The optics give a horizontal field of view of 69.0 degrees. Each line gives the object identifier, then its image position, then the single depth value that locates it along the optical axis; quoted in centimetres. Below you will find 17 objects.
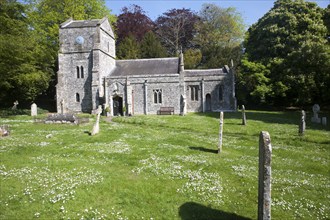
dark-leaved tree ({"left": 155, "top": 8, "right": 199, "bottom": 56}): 6291
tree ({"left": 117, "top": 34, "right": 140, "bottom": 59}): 4981
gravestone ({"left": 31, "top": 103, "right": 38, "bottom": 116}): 3027
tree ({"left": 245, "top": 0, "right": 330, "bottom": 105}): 3350
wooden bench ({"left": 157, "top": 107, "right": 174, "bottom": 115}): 3541
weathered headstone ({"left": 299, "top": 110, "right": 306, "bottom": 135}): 1857
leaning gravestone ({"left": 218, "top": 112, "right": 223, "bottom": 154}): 1346
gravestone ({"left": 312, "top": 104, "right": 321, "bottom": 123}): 2583
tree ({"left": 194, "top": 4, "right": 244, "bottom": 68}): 6025
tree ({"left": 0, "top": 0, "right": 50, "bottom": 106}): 2475
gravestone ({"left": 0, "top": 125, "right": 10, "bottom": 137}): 1658
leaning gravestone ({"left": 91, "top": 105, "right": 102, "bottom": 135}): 1805
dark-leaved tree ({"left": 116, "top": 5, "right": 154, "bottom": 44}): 5903
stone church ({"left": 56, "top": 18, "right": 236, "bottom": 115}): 3628
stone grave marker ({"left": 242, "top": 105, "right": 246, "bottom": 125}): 2312
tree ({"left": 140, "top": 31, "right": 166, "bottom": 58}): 5103
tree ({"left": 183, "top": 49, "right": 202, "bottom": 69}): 5353
